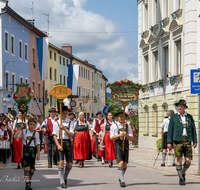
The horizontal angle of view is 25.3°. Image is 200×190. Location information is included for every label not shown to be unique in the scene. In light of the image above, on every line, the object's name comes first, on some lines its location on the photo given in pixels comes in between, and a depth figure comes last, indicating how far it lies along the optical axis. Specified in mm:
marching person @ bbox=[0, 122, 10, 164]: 16672
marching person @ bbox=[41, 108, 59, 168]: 14875
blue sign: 12148
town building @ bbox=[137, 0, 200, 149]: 20344
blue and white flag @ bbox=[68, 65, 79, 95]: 47800
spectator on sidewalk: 14609
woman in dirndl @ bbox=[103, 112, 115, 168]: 15086
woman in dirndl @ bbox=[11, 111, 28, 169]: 14328
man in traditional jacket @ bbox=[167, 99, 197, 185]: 10273
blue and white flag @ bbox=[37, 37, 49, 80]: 38906
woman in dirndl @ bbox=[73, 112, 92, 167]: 14914
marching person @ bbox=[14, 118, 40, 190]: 9578
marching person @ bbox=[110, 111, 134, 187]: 10016
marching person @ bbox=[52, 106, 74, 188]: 9711
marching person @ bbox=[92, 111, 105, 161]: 17592
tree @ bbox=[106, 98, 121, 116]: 134775
